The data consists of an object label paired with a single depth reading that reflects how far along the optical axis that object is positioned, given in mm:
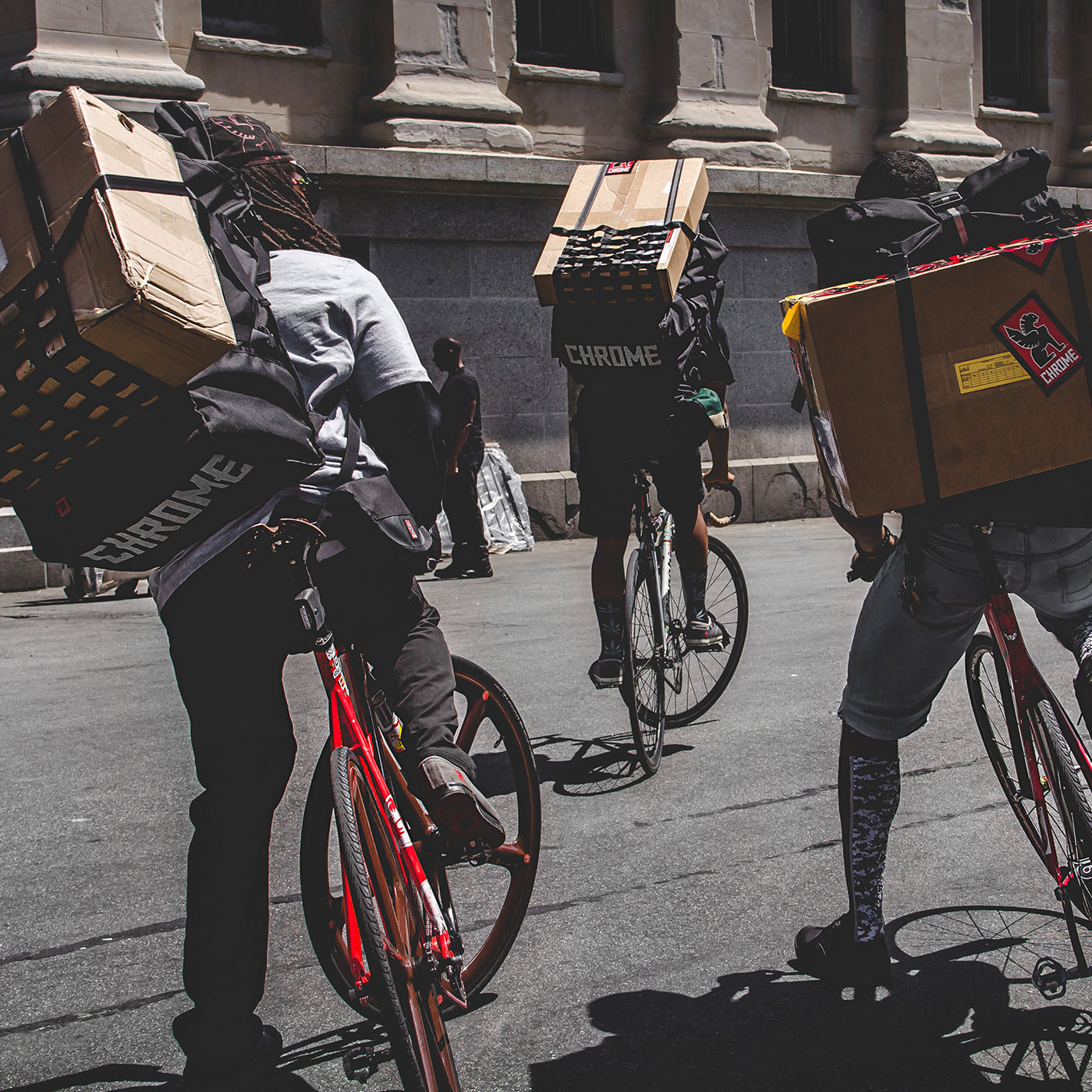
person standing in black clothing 10898
